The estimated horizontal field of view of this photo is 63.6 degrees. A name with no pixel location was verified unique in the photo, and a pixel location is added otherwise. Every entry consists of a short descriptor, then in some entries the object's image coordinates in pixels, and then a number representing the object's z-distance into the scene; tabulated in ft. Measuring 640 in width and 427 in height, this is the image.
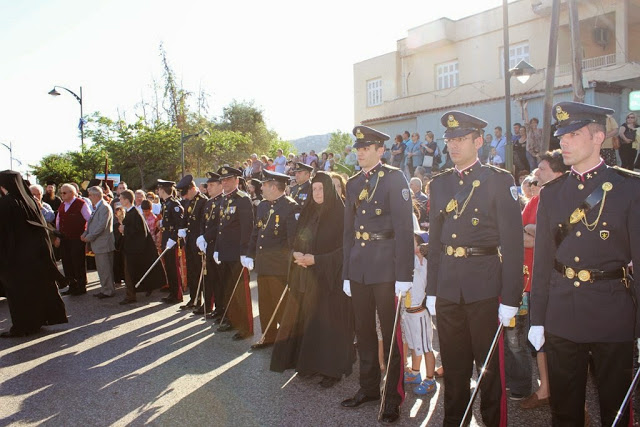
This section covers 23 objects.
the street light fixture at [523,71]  39.96
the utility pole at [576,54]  35.87
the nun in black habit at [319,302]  17.57
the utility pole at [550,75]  37.86
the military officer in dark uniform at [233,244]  23.88
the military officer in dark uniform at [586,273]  9.61
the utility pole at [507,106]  40.65
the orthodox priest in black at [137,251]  31.96
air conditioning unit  79.66
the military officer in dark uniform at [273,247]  21.77
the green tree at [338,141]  277.44
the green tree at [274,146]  164.30
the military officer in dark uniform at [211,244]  26.19
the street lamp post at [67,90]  78.46
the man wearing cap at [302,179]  26.61
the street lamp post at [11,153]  176.12
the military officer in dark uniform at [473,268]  11.80
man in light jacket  32.00
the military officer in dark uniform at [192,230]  28.66
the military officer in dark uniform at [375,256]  14.40
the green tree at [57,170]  103.82
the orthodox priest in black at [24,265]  24.12
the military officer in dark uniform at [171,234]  30.91
